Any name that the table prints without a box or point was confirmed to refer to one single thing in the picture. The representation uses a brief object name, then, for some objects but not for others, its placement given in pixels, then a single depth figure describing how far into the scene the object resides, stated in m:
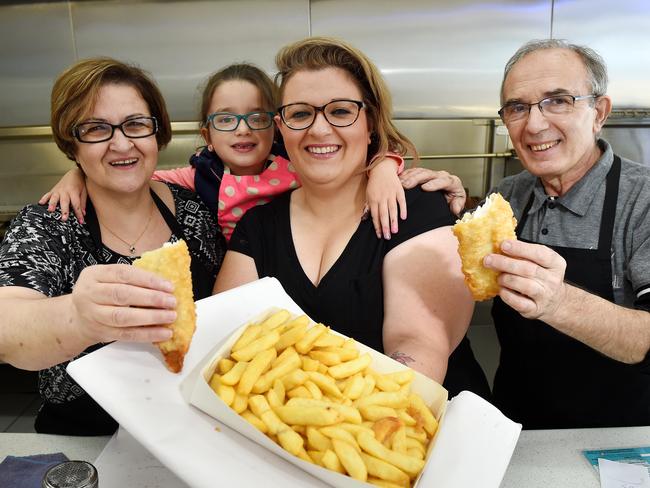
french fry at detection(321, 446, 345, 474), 0.94
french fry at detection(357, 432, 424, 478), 0.96
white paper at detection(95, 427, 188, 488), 1.19
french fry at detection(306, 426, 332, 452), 0.99
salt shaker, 0.88
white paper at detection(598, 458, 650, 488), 1.17
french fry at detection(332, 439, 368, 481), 0.92
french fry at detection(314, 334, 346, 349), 1.22
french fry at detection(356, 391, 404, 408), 1.08
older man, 1.69
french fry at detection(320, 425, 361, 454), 0.98
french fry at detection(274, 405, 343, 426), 0.99
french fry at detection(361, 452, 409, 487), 0.94
